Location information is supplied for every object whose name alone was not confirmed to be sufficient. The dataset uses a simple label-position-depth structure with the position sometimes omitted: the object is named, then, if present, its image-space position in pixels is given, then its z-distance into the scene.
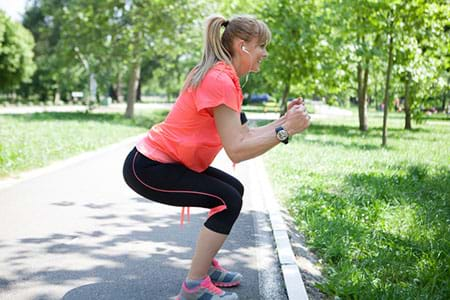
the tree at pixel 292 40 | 19.59
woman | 2.87
